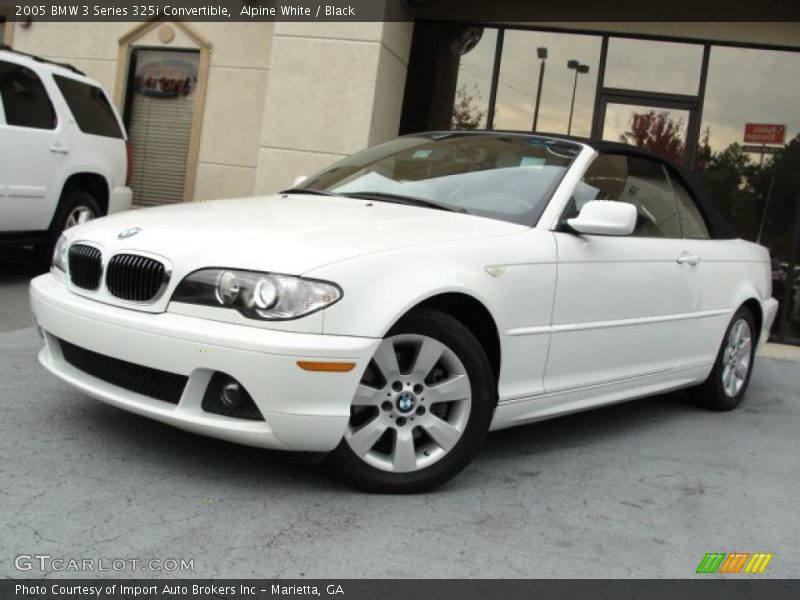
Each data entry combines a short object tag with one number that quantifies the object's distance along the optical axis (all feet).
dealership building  29.99
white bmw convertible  9.45
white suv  22.27
